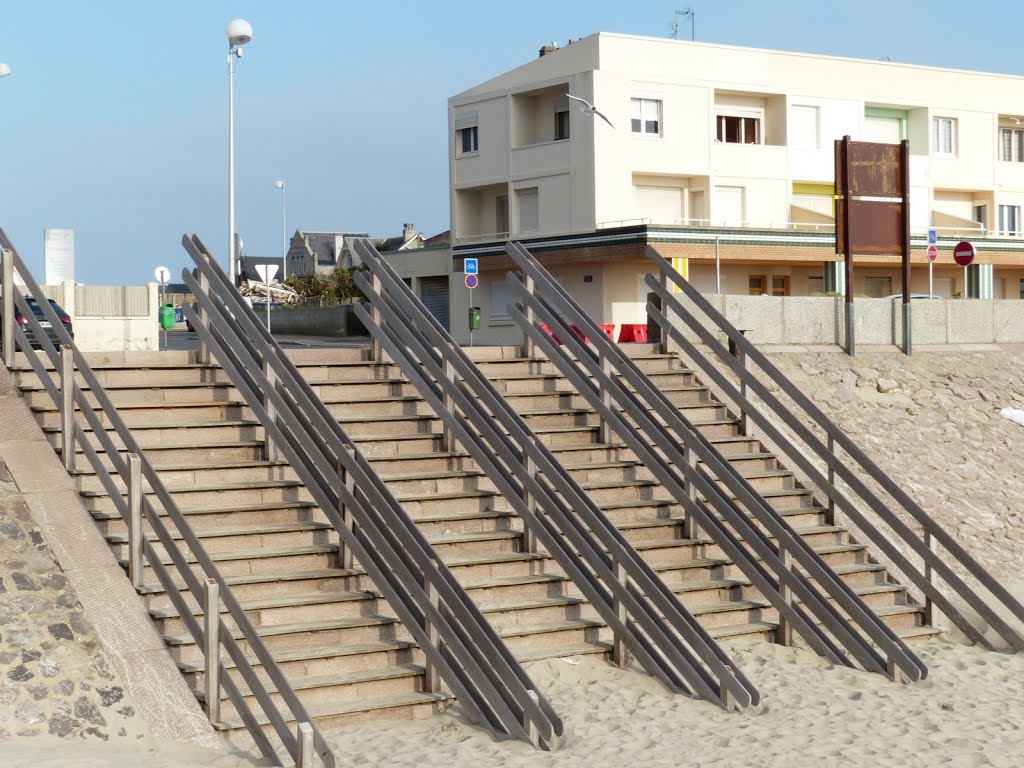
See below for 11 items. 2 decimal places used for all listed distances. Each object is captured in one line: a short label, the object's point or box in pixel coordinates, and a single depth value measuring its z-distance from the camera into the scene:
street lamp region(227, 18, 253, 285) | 25.34
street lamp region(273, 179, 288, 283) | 66.56
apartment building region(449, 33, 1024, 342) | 38.56
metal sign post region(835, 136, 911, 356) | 16.12
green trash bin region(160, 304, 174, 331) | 32.23
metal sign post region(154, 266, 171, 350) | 27.52
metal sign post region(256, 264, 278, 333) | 30.67
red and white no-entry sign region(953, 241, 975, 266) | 27.02
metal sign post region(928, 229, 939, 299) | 30.33
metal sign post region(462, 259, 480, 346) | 33.34
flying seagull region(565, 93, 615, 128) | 37.50
